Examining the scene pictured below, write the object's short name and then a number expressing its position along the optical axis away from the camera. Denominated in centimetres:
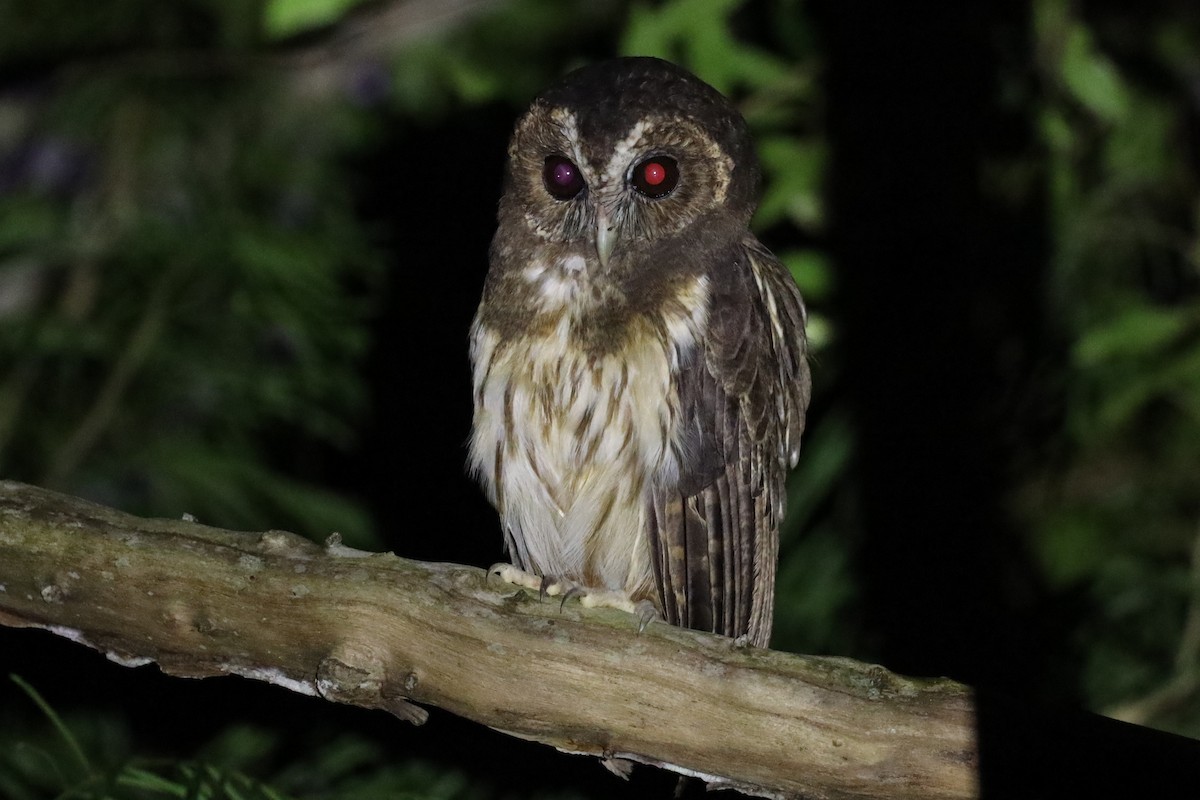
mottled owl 563
